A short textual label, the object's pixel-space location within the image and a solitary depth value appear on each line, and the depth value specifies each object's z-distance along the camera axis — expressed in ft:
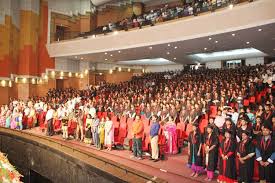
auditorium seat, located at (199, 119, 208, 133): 17.86
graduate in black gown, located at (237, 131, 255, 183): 12.04
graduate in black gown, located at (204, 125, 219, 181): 13.11
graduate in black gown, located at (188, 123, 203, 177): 13.82
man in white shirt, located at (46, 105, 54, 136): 24.45
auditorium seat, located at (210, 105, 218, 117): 19.99
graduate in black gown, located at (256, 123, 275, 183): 11.68
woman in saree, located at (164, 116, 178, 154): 17.35
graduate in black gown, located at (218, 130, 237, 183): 12.37
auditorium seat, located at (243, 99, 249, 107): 20.73
